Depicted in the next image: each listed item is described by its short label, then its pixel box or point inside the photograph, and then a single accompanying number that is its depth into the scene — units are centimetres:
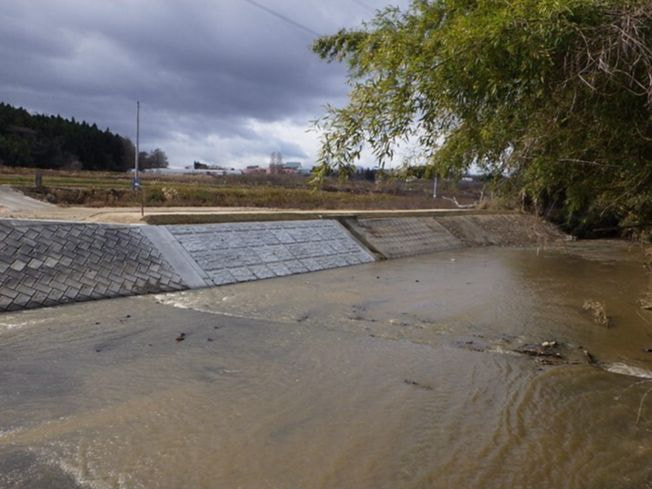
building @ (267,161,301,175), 8005
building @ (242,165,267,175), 9465
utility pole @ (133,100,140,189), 3955
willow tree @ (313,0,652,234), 448
